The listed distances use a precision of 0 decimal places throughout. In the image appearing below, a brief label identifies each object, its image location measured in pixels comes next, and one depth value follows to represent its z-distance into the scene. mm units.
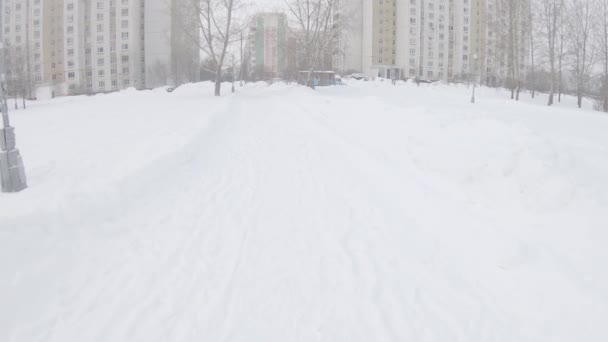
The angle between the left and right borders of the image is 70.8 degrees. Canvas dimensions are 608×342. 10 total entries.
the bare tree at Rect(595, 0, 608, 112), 38594
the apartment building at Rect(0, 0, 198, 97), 91250
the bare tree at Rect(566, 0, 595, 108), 41812
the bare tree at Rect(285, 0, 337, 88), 42531
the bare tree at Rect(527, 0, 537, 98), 42719
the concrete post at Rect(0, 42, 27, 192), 6621
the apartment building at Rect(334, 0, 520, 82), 91125
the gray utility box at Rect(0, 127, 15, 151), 6684
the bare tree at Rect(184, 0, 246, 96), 38128
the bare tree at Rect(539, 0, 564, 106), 40156
